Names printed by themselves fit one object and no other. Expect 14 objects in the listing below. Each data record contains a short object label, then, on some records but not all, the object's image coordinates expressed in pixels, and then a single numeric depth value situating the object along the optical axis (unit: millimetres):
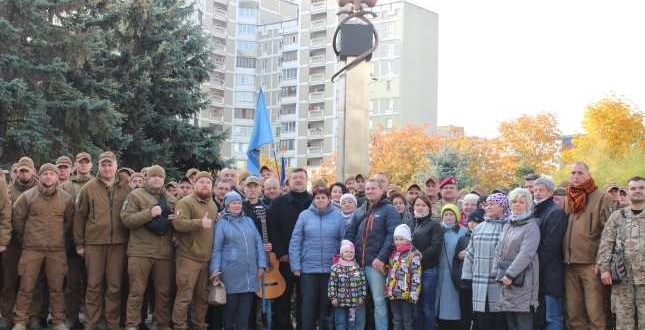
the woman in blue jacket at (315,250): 9883
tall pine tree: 18922
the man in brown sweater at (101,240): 9836
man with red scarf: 9102
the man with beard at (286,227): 10484
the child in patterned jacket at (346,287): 9578
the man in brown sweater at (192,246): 9672
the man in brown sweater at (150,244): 9633
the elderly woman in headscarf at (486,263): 8953
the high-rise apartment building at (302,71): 87312
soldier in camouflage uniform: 8633
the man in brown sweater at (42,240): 9648
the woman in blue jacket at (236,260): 9680
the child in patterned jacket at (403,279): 9453
